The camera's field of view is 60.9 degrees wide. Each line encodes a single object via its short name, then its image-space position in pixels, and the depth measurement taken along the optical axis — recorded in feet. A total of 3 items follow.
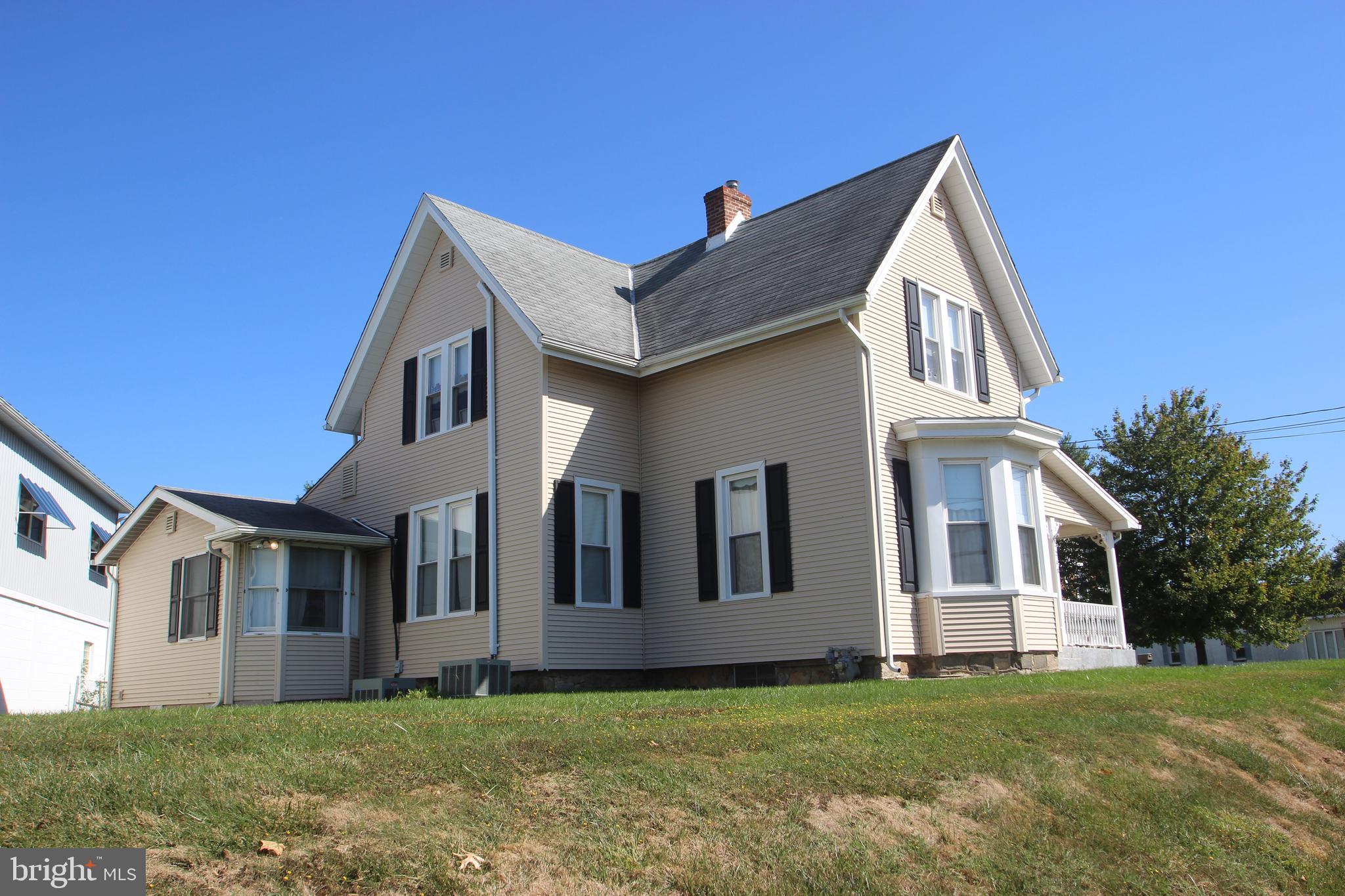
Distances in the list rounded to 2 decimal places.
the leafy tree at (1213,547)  91.40
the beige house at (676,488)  52.44
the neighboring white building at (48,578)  84.28
